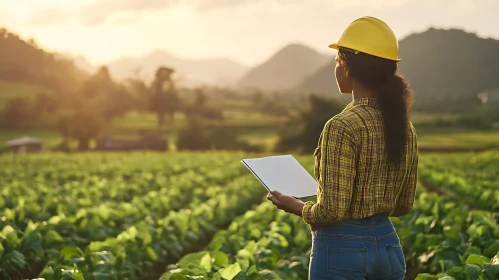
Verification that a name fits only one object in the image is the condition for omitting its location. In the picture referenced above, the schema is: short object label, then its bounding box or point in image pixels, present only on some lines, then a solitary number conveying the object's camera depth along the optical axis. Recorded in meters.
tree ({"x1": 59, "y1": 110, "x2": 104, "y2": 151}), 72.12
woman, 2.78
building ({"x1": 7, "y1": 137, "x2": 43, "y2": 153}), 72.12
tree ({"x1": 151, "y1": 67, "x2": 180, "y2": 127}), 94.81
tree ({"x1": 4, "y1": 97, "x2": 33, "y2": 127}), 86.06
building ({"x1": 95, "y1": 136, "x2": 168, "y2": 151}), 67.08
